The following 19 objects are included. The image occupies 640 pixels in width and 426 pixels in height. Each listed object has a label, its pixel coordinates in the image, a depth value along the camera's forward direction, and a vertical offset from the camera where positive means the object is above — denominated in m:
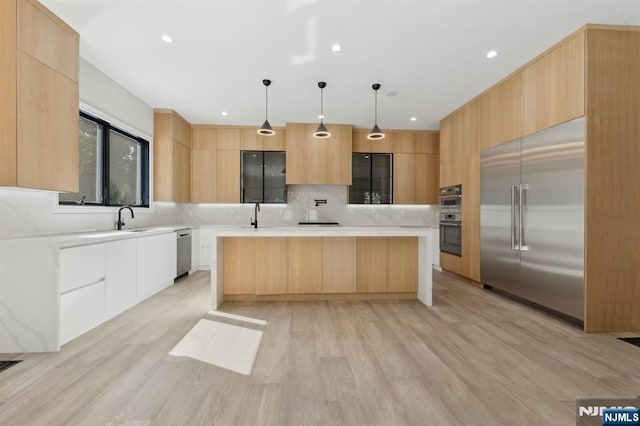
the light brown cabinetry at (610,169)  2.73 +0.41
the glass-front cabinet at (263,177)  6.08 +0.72
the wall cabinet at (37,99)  2.30 +1.00
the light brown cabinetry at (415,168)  6.27 +0.97
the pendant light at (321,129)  3.91 +1.18
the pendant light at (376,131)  4.02 +1.18
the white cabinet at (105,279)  2.47 -0.75
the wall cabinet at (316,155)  5.82 +1.15
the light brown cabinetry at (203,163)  6.02 +1.01
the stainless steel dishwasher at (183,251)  4.80 -0.74
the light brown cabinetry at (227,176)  6.04 +0.73
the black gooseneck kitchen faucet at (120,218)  3.90 -0.12
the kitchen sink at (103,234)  2.86 -0.27
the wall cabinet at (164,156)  5.08 +0.98
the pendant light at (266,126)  3.84 +1.15
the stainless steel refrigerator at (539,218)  2.82 -0.08
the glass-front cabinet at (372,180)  6.25 +0.69
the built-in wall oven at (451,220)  4.98 -0.17
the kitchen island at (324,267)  3.66 -0.75
